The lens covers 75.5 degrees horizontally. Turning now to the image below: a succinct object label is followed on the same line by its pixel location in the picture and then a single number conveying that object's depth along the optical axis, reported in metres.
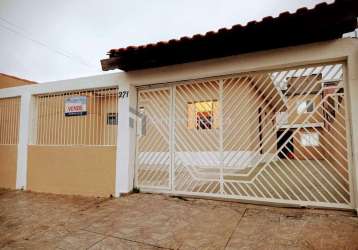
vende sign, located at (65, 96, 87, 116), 5.63
